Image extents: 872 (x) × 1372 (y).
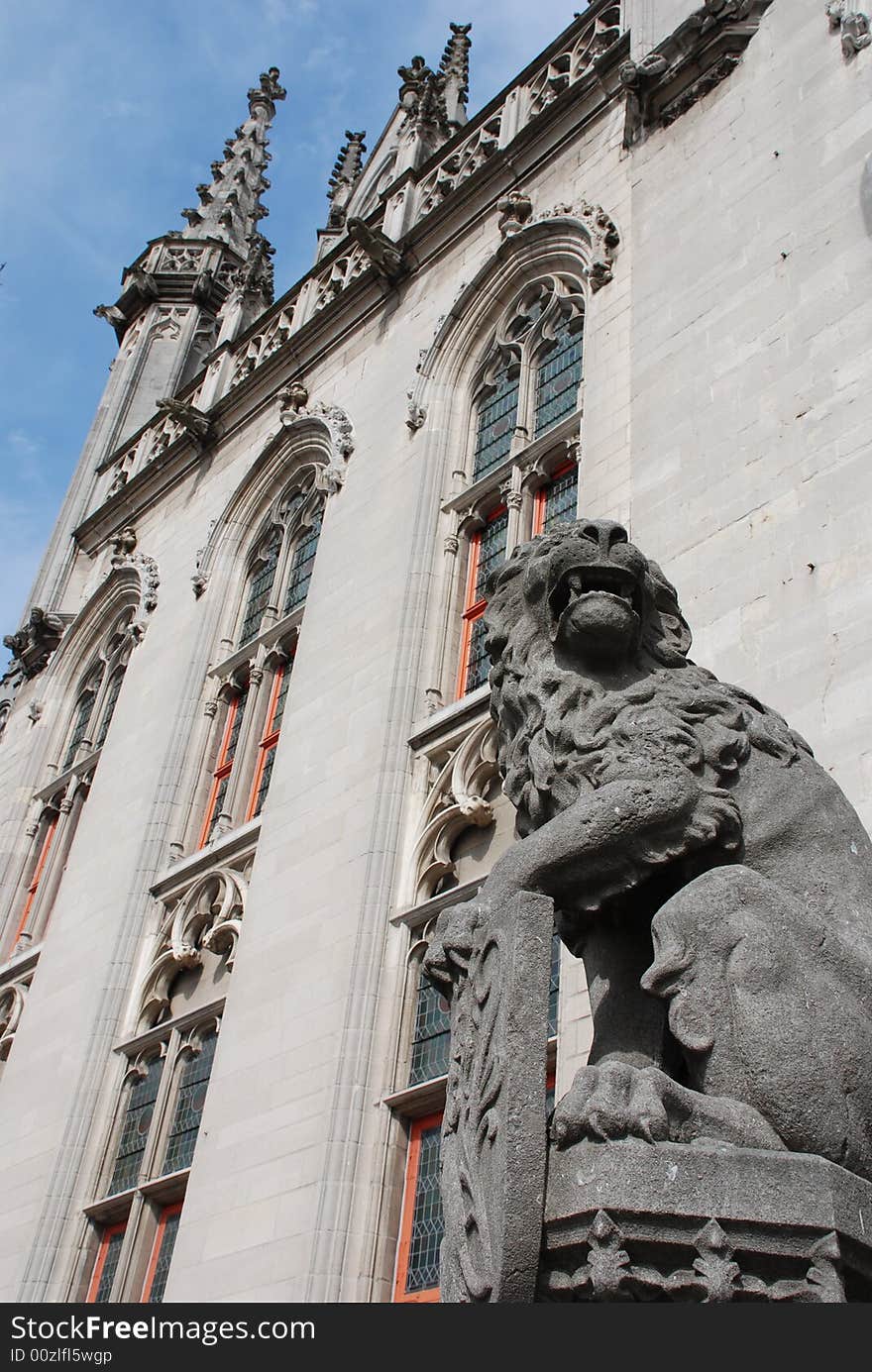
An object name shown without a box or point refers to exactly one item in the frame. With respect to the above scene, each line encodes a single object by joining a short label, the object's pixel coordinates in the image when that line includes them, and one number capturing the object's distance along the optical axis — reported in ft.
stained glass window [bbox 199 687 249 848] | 42.29
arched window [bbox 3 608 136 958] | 50.24
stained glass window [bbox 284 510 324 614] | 44.75
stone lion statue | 10.27
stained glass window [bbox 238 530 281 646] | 46.26
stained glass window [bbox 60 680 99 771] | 54.95
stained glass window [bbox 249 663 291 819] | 40.29
